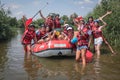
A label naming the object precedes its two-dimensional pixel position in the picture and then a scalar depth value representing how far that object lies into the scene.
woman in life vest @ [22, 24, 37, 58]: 5.33
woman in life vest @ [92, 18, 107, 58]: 5.59
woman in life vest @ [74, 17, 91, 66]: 4.24
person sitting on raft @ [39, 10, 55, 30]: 5.94
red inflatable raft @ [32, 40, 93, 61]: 4.97
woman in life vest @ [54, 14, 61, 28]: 5.97
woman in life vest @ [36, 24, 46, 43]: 5.78
